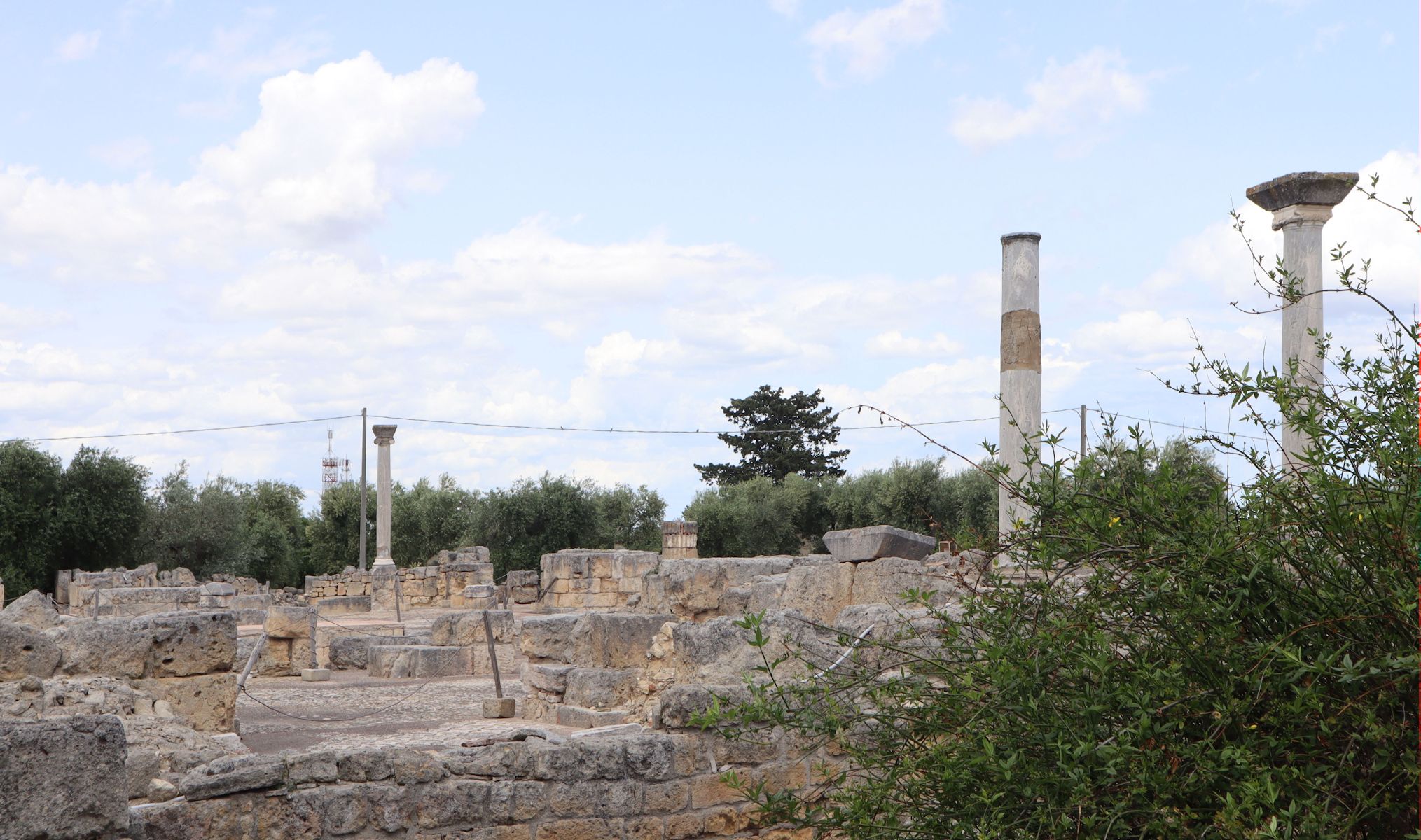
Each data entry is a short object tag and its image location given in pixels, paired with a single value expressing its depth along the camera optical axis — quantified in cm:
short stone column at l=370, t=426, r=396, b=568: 2869
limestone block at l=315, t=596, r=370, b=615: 2575
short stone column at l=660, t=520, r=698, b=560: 2680
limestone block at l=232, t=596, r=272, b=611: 2259
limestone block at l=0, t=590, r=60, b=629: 1141
